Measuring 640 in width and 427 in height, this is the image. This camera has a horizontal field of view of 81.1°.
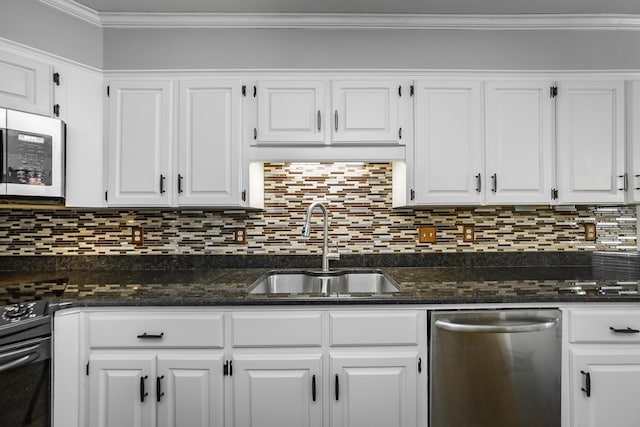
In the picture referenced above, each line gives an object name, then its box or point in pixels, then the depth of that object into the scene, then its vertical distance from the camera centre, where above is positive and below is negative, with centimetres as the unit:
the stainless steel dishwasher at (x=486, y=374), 160 -68
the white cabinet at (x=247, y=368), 158 -66
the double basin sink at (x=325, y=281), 221 -41
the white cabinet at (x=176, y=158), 207 +30
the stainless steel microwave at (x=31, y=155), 168 +27
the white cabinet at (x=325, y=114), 208 +55
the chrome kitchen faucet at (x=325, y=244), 218 -18
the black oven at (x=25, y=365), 137 -59
